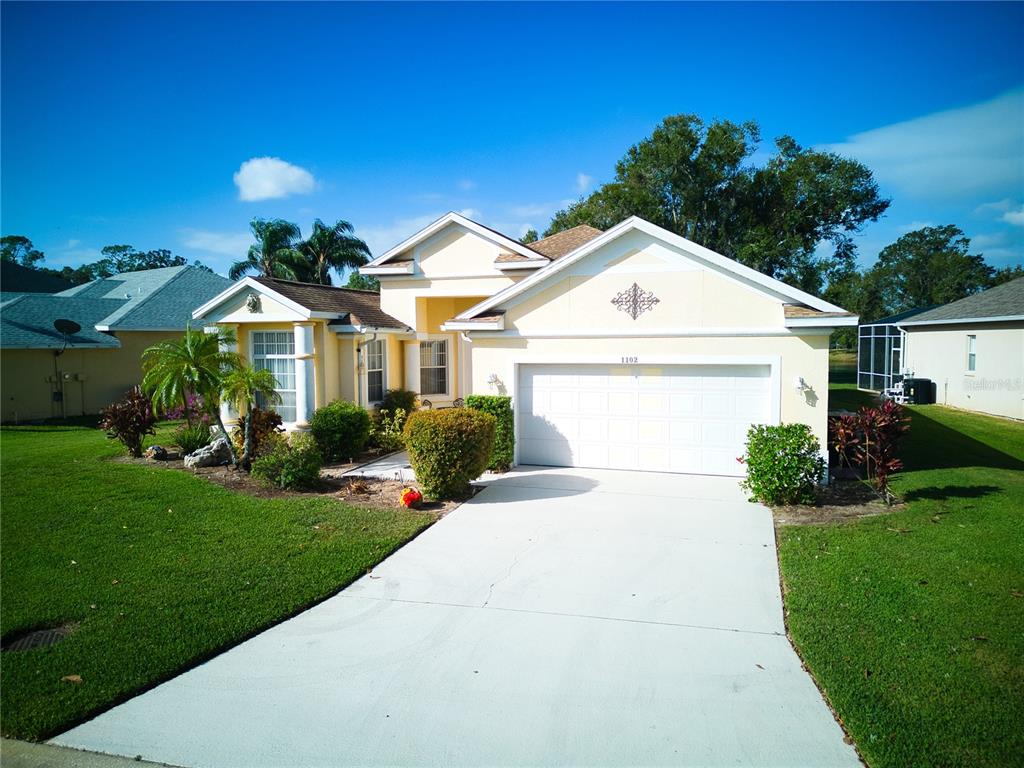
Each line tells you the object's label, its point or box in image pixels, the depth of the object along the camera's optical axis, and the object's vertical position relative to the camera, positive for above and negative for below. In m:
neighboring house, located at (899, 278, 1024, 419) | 19.45 +0.48
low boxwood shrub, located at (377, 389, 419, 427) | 16.38 -1.00
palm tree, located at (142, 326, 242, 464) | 12.00 -0.10
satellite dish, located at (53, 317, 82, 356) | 21.33 +1.39
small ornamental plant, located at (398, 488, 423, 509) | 9.81 -2.17
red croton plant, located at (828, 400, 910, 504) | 9.91 -1.26
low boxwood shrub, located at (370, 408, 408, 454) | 14.92 -1.68
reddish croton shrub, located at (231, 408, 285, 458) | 12.21 -1.40
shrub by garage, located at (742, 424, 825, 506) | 9.71 -1.63
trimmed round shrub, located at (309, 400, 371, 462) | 13.47 -1.46
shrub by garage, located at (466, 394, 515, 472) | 12.35 -1.28
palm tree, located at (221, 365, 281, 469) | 12.03 -0.43
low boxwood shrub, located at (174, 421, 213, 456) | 13.75 -1.66
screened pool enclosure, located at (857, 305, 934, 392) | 26.73 +0.50
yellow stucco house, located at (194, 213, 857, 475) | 11.11 +0.30
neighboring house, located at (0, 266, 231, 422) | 20.77 +0.76
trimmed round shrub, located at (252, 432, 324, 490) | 10.91 -1.83
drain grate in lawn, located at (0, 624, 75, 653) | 5.38 -2.48
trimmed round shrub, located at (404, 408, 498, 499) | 10.08 -1.42
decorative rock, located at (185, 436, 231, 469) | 12.72 -1.91
